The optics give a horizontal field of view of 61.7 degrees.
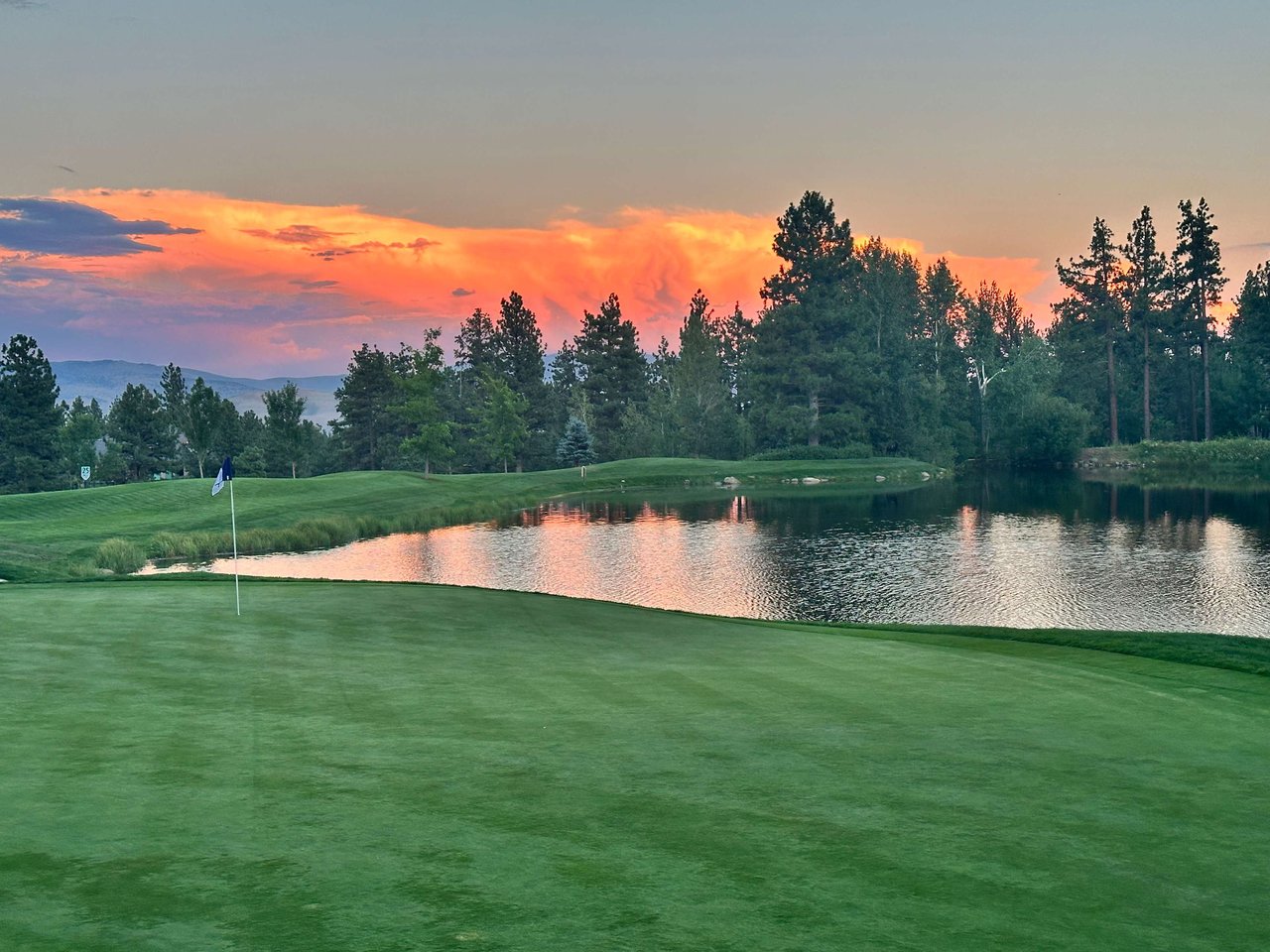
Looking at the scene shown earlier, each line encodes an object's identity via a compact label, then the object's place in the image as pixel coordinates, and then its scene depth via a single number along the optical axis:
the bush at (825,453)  113.88
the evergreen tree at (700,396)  126.00
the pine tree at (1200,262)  123.62
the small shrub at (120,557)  45.06
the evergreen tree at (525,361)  143.88
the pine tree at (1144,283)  124.12
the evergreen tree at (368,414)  135.88
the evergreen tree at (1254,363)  123.06
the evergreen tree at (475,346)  160.12
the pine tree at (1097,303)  124.94
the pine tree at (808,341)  119.12
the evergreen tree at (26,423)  101.44
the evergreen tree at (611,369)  149.38
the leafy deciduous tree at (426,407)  107.44
